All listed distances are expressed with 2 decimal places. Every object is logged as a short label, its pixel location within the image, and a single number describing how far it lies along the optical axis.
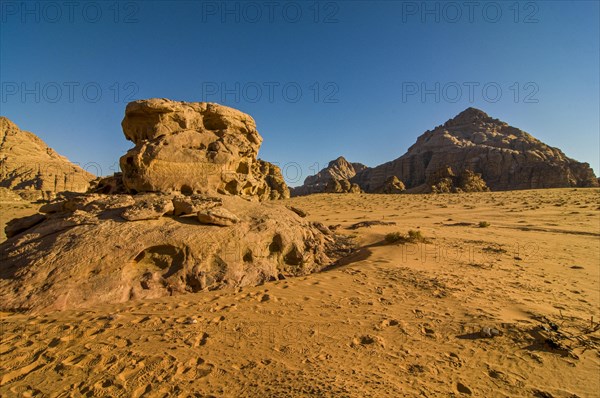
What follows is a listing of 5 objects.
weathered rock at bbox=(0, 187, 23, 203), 32.69
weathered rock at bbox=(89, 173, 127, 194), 9.77
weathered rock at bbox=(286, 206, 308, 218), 11.96
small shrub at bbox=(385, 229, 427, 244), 10.66
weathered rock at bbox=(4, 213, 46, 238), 7.47
